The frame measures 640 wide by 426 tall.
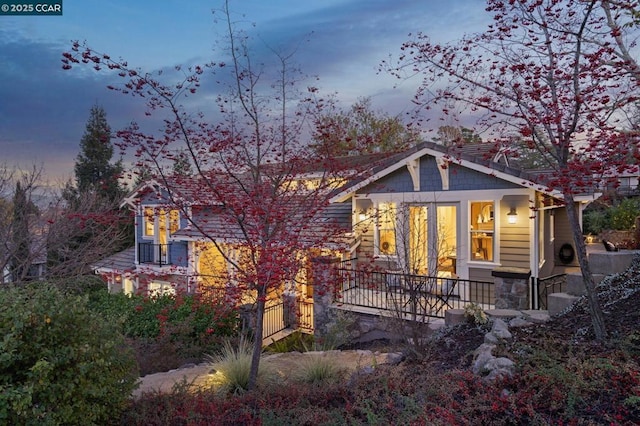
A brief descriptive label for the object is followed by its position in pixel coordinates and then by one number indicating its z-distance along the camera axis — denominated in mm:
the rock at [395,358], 5425
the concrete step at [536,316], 5538
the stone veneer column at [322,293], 5891
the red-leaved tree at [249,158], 4777
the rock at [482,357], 3963
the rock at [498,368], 3638
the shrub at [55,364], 3221
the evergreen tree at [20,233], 10440
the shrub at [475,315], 5638
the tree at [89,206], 11062
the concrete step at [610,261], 6844
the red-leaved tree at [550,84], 4297
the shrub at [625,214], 14984
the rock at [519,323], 5406
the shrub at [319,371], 5266
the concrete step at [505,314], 5778
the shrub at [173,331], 7965
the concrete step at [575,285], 6336
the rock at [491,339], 4534
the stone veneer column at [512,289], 6969
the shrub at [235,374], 5331
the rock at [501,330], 4699
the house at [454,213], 8914
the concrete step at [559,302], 6001
